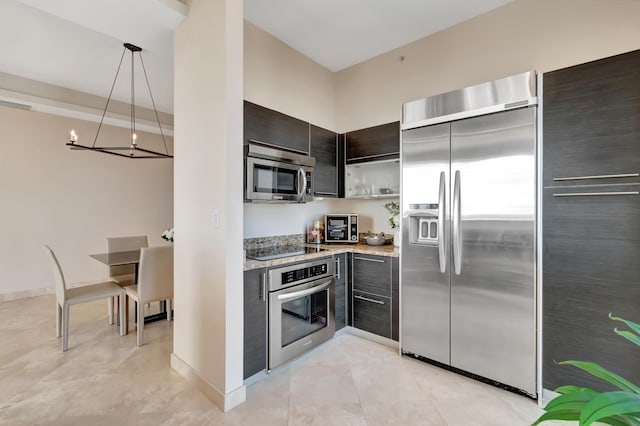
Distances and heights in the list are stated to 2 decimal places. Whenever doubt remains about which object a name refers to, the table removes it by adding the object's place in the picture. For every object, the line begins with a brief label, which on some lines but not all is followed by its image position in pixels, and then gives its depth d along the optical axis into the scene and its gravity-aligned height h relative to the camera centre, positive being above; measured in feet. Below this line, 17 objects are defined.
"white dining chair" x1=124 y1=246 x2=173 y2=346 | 9.07 -2.12
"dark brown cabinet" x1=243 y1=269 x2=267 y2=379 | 6.80 -2.60
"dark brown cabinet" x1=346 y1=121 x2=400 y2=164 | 9.46 +2.41
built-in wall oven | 7.30 -2.60
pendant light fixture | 9.55 +5.29
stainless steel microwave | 7.75 +1.10
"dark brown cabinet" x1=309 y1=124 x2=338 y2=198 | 9.93 +1.92
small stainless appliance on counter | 10.63 -0.53
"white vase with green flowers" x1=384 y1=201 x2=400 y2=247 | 9.64 -0.11
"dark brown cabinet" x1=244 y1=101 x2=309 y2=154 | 7.88 +2.48
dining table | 9.82 -1.62
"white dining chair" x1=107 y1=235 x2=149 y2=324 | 10.87 -2.20
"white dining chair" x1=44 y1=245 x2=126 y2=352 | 8.74 -2.62
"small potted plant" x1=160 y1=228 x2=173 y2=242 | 11.08 -0.84
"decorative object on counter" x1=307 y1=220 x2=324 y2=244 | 10.93 -0.73
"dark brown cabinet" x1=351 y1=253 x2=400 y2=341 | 8.63 -2.47
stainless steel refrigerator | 6.41 -0.38
